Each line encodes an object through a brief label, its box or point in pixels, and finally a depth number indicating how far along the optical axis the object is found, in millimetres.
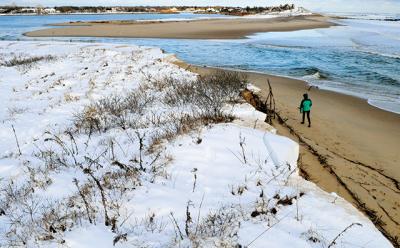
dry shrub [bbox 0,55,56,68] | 19445
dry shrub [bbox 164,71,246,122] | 8680
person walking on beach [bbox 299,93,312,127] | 10901
